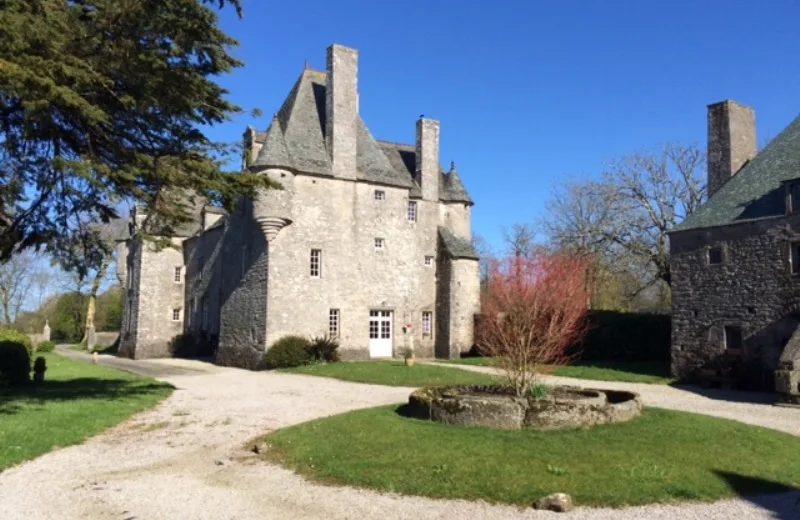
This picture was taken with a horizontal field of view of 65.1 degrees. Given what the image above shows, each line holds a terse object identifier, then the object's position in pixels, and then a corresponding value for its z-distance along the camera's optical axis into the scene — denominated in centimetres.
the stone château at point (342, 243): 2791
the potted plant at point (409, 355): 2526
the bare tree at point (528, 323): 1163
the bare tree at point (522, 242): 5179
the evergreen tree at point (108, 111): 1044
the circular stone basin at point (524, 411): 1005
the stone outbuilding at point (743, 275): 1850
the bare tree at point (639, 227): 3453
